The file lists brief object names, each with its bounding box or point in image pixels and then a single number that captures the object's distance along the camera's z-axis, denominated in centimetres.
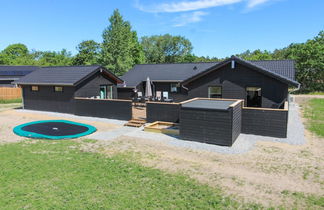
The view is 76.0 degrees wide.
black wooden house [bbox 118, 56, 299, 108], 1126
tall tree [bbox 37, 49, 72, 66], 5430
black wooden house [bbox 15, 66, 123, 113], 1607
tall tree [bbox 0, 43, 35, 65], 7019
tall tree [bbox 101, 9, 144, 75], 2742
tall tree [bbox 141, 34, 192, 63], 5197
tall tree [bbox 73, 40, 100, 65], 3919
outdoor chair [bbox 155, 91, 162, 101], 1948
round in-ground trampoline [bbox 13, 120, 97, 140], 1022
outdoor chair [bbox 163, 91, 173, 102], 2019
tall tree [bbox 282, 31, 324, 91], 3322
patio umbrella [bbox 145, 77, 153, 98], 1710
